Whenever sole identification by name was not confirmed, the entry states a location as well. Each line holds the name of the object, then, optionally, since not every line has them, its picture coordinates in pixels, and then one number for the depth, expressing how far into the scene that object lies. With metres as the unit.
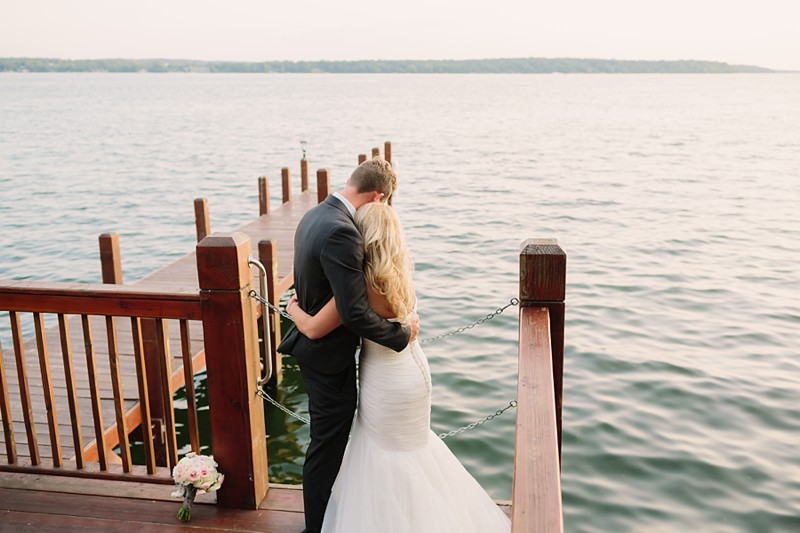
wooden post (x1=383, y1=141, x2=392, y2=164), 25.56
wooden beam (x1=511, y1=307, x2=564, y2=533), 1.98
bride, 3.53
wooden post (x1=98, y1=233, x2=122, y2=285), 9.30
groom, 3.40
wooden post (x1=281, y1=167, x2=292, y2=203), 19.62
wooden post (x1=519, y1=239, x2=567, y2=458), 3.41
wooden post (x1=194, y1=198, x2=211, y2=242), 13.43
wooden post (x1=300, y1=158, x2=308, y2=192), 21.27
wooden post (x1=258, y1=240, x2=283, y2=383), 8.70
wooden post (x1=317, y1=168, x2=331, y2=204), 17.12
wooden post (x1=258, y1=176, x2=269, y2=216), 17.81
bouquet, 3.84
